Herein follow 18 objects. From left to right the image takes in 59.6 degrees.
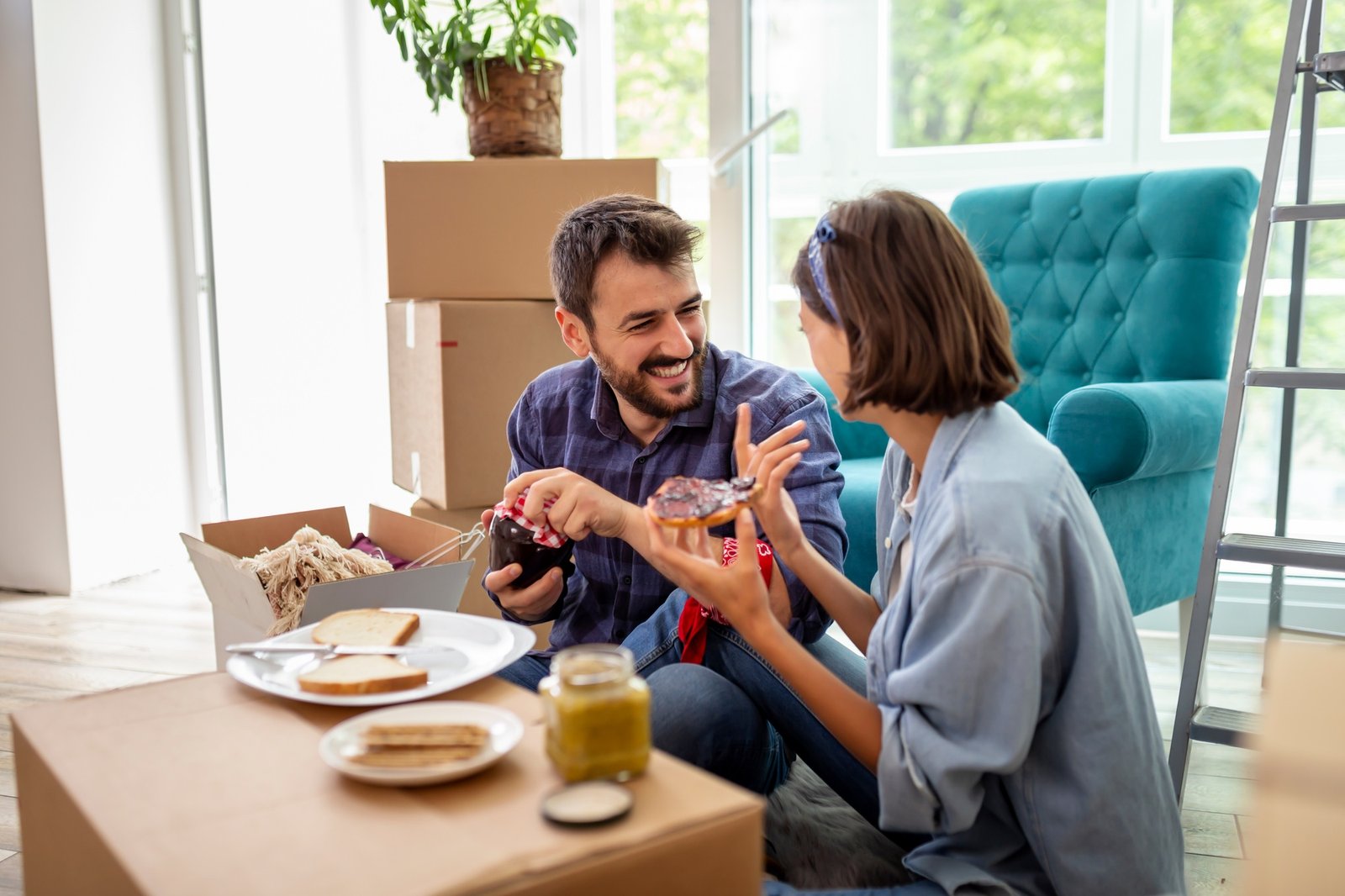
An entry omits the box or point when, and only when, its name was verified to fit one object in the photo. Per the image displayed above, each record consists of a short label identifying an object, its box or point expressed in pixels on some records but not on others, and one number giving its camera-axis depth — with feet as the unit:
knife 3.67
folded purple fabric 6.54
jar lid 2.55
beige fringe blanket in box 5.49
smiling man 5.05
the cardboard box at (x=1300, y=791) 2.15
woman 3.20
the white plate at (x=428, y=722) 2.74
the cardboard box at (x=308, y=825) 2.41
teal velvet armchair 6.53
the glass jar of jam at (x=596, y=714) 2.70
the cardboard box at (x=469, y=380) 8.07
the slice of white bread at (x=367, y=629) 3.80
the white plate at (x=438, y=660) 3.34
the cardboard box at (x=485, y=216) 8.34
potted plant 8.56
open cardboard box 4.88
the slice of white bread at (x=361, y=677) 3.33
